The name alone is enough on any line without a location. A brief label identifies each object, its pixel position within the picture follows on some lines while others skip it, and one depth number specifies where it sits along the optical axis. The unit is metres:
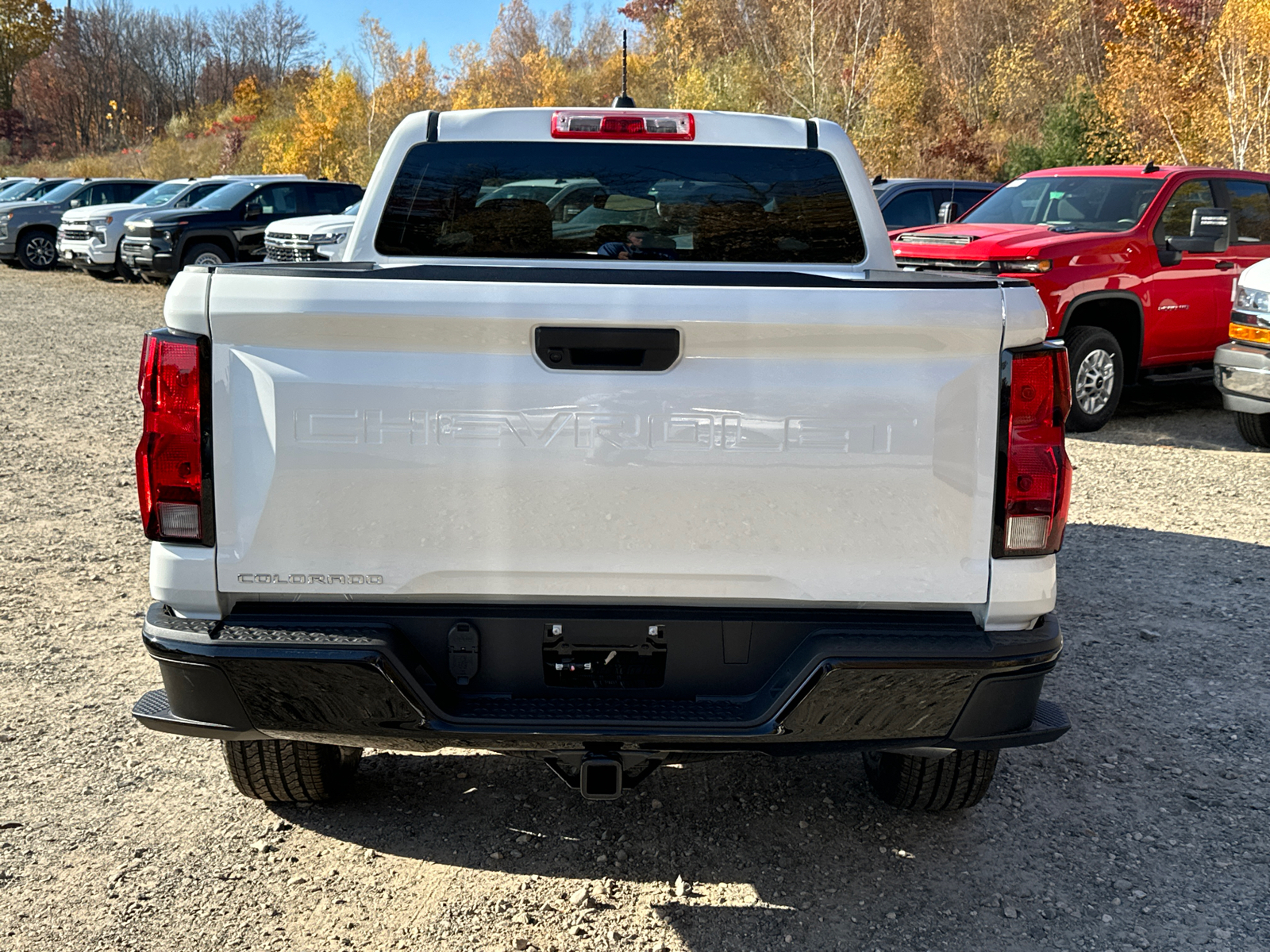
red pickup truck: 8.84
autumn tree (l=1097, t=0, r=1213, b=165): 21.42
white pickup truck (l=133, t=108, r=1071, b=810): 2.46
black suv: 18.91
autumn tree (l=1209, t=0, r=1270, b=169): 19.89
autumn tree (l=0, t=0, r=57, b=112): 75.00
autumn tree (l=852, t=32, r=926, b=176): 34.41
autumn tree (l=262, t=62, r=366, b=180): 41.44
